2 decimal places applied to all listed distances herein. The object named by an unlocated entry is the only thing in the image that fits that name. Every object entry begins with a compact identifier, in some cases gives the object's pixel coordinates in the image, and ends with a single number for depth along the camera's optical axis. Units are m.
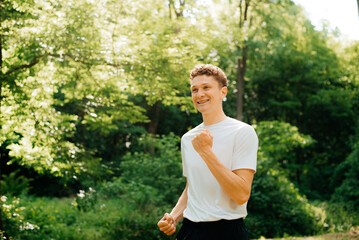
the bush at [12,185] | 13.59
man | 1.84
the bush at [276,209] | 9.66
